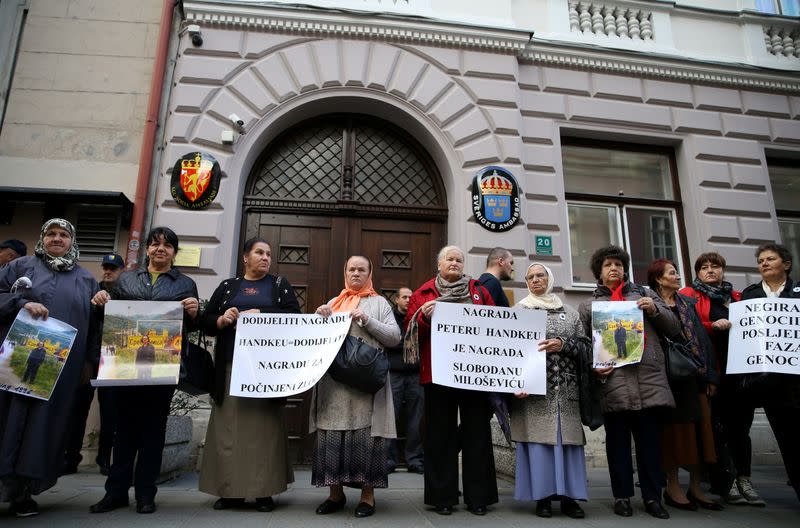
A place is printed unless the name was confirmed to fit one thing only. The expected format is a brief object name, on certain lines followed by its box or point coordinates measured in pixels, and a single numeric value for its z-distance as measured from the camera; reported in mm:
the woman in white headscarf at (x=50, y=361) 3014
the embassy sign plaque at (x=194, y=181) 5961
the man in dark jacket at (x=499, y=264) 4492
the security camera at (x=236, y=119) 6250
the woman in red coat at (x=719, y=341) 3936
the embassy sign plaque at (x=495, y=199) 6324
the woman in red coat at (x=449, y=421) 3371
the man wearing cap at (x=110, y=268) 5105
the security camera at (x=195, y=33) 6418
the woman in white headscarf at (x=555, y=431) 3340
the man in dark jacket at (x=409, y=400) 5395
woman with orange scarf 3244
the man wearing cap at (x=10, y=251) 4703
